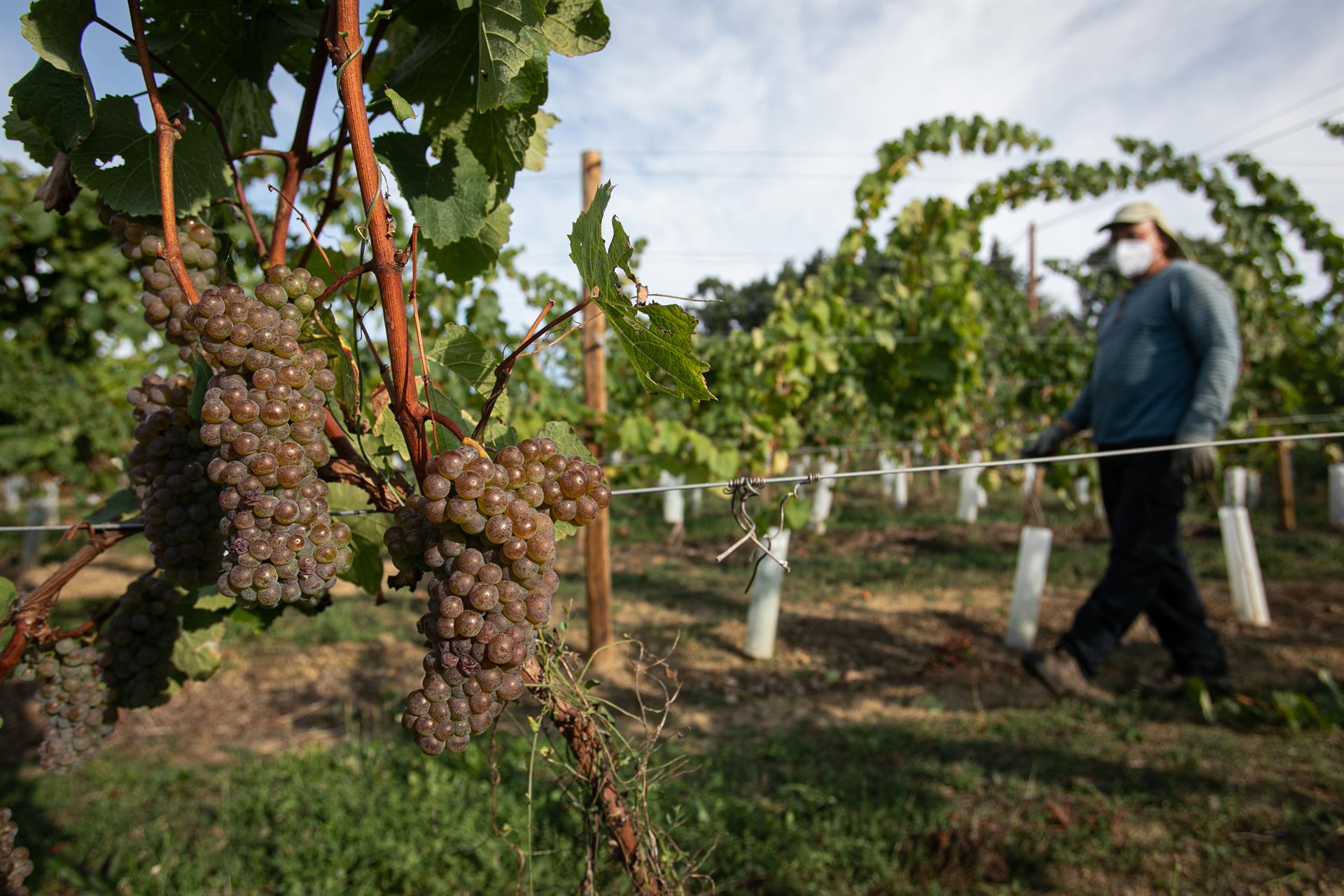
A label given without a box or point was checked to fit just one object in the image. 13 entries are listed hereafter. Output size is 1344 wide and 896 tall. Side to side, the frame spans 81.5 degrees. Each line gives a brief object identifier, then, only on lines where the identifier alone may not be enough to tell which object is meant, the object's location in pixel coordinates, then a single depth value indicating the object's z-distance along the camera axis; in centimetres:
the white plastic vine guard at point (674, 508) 923
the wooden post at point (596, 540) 436
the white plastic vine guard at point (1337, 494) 855
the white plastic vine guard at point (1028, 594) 482
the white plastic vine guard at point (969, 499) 973
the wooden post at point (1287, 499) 830
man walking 345
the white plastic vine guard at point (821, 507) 918
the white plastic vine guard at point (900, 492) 1143
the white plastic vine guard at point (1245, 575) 512
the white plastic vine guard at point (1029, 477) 643
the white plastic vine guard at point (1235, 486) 721
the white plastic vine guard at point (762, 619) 479
